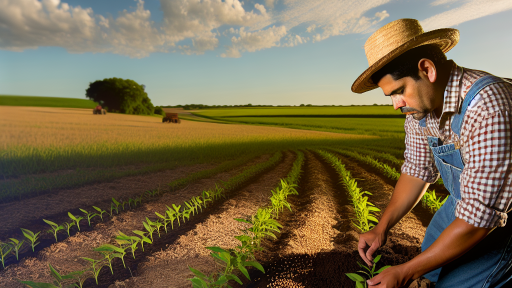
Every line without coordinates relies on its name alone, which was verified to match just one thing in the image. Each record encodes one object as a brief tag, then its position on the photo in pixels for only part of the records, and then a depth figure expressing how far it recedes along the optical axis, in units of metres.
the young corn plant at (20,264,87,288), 1.26
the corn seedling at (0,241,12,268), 2.20
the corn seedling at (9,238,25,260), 2.22
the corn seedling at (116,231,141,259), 1.71
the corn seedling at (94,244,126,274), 1.56
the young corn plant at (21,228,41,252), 2.13
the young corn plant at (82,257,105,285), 2.05
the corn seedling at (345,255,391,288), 1.25
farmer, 0.85
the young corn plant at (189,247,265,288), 1.30
